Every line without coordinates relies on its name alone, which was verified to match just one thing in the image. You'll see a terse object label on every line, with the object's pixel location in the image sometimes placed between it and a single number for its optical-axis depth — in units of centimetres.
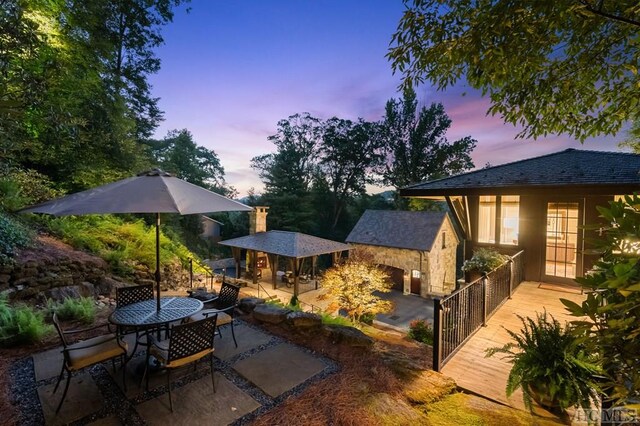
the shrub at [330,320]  480
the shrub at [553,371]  254
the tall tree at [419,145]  2920
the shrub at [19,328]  381
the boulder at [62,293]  545
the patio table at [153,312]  326
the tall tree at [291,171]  2847
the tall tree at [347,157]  3131
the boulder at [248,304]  545
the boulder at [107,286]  639
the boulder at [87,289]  597
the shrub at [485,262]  604
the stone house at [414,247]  1592
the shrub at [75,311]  466
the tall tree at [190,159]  2445
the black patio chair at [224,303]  410
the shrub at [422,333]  699
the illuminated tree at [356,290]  1090
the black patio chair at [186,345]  291
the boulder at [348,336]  405
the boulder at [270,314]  479
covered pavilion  1462
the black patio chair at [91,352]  278
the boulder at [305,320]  451
